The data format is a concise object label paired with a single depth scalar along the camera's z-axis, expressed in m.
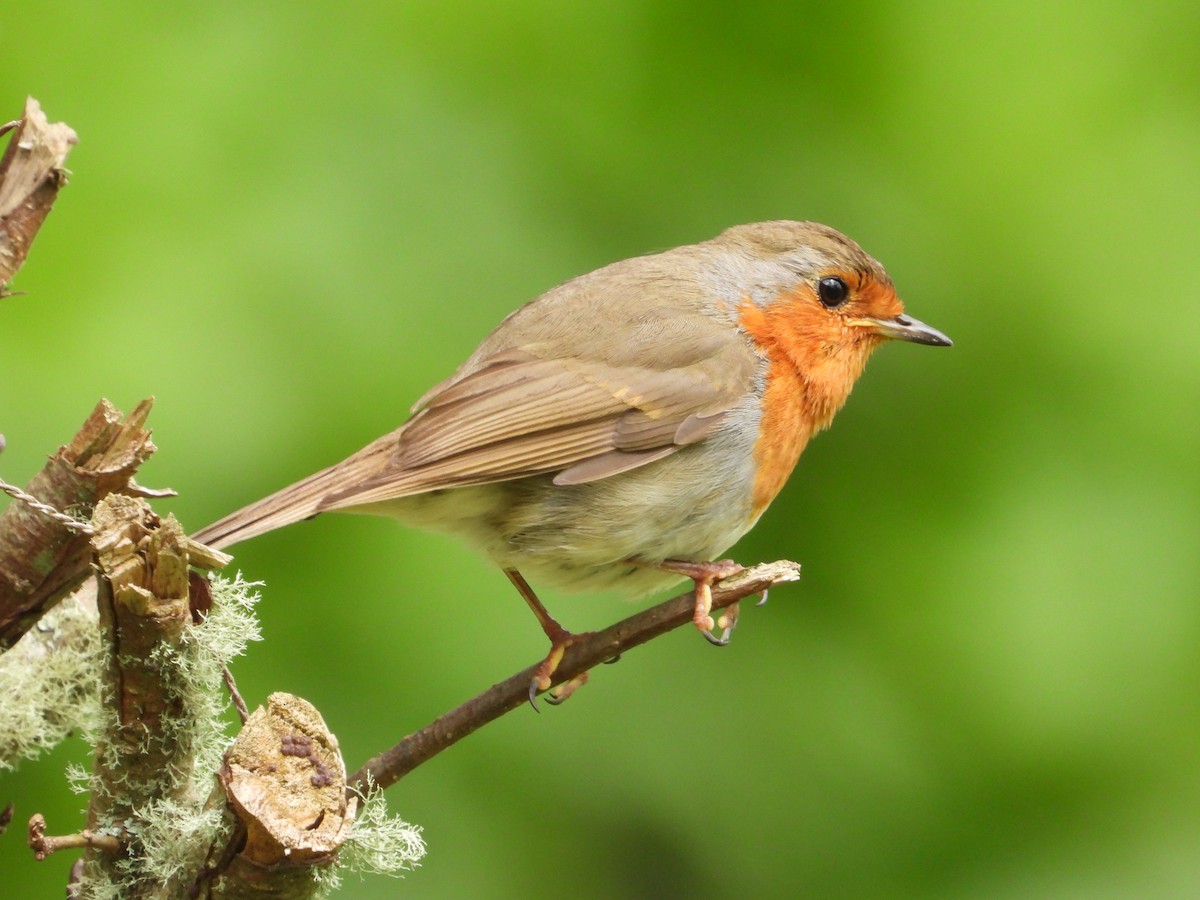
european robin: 6.86
